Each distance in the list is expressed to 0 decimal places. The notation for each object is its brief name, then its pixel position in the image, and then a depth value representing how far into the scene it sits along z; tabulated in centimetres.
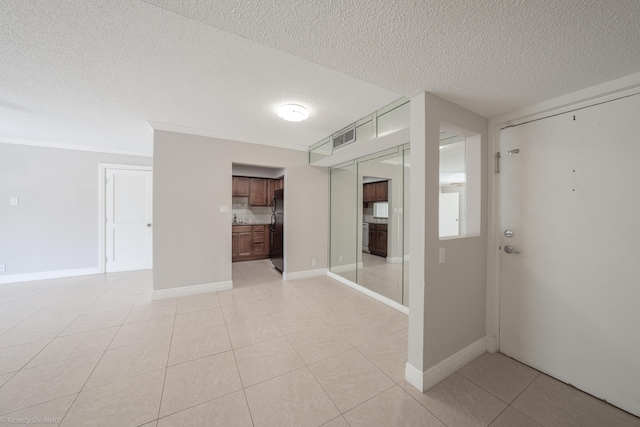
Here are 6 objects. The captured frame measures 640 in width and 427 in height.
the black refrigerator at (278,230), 429
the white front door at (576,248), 144
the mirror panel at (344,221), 403
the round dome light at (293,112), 241
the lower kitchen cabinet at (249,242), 560
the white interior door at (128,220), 444
